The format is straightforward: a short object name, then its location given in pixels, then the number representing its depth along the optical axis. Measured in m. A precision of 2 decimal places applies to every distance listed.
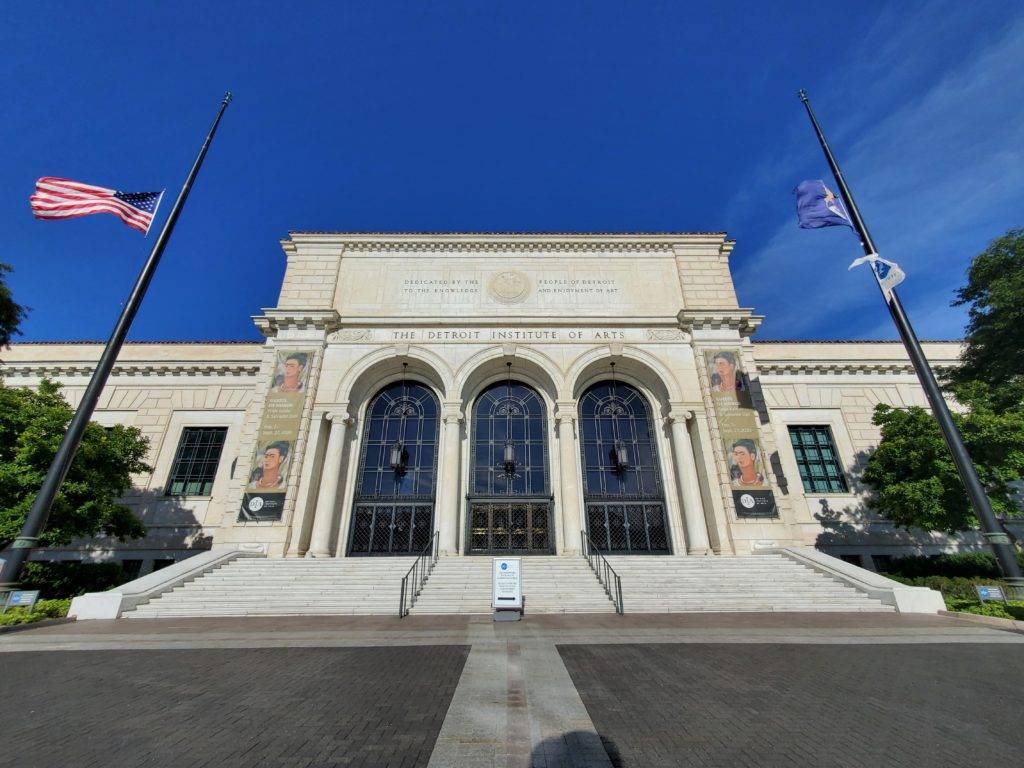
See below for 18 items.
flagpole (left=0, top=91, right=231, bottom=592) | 8.39
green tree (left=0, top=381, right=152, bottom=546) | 13.40
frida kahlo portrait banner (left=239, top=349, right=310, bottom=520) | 16.23
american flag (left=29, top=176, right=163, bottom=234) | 10.31
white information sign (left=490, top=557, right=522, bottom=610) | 9.87
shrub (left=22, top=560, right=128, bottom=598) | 15.25
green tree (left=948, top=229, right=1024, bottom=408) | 16.33
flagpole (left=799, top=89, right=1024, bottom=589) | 8.93
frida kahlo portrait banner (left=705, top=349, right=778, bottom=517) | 16.52
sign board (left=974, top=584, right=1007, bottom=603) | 9.38
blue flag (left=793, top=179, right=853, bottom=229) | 12.09
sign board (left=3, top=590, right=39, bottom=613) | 9.06
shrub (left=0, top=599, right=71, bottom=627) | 9.02
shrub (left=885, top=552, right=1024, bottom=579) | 17.41
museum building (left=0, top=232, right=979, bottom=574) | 17.42
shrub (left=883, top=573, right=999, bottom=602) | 12.48
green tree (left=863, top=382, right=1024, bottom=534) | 15.12
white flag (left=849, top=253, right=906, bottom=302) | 11.02
